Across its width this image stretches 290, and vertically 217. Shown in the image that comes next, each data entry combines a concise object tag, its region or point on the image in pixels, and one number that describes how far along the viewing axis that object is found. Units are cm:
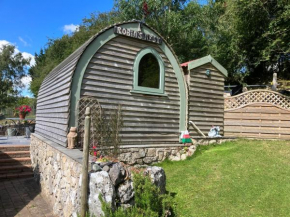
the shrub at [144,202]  311
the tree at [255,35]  1309
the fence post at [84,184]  324
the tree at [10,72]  2889
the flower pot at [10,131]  1415
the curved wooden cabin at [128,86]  638
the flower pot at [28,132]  1347
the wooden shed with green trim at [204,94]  870
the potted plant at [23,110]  1455
